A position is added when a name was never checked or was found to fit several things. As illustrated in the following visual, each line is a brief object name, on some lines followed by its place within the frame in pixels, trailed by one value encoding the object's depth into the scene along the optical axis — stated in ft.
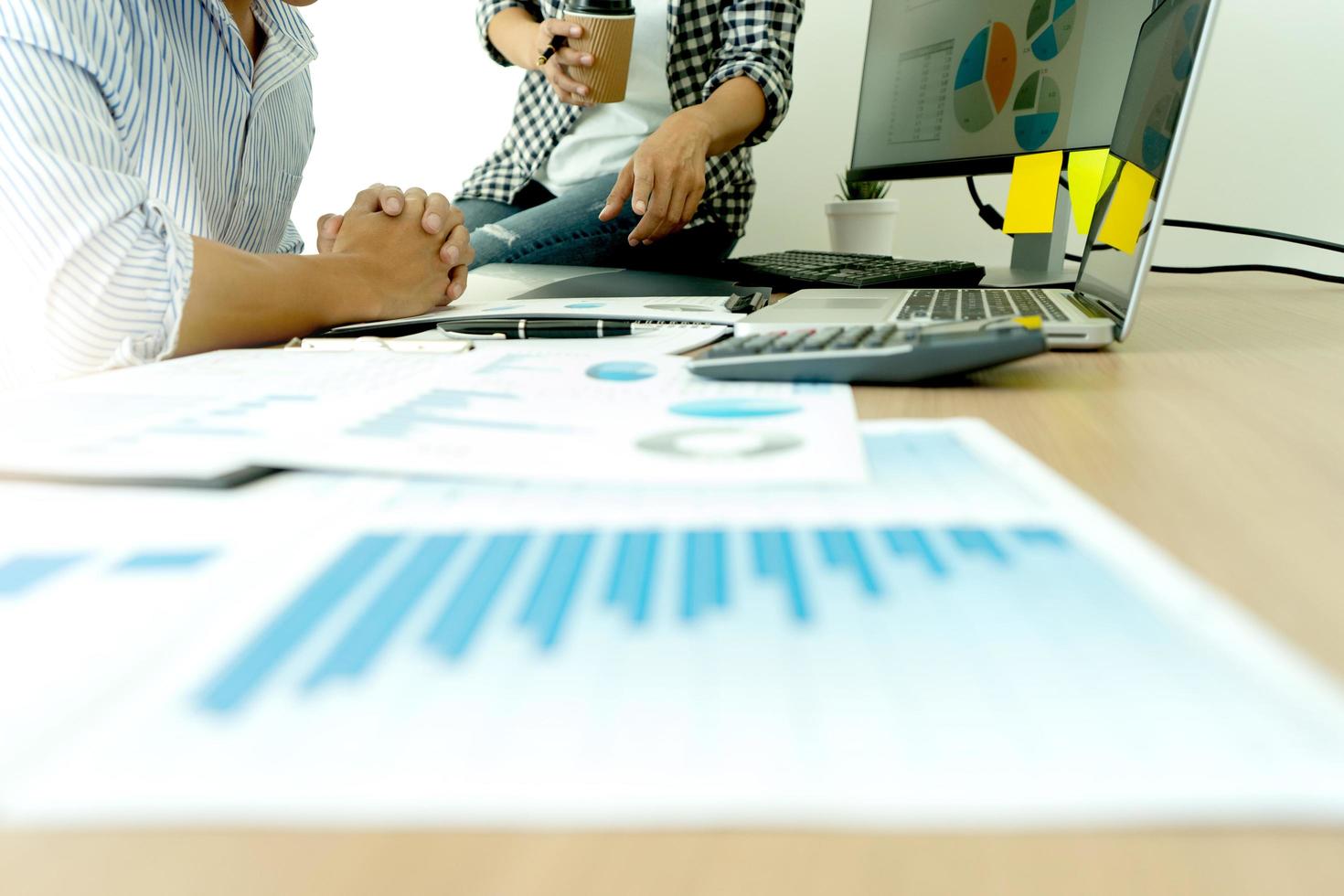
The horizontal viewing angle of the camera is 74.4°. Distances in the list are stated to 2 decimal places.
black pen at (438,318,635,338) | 1.92
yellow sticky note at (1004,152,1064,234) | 3.09
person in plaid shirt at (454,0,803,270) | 3.35
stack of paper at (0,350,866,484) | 0.92
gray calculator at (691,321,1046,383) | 1.35
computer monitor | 2.90
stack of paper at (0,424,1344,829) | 0.42
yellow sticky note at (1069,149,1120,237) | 2.79
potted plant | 4.32
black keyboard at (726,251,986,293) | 2.71
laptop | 1.69
